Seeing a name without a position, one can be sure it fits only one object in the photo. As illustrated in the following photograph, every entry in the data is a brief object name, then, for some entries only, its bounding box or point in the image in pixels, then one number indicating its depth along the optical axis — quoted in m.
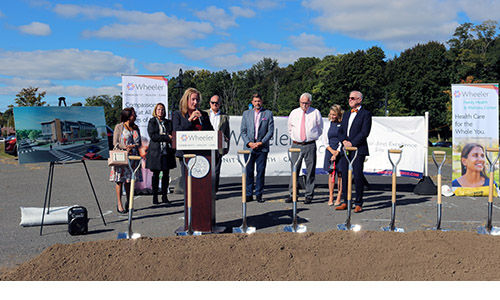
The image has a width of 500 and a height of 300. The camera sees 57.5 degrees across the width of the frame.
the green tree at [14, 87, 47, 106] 48.35
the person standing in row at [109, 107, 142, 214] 7.91
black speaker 6.26
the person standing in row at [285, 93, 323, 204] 8.57
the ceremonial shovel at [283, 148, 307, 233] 6.06
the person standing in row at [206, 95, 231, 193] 8.51
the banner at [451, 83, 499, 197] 9.67
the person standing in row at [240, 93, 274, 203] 8.81
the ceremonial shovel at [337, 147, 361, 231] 6.10
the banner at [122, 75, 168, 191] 9.71
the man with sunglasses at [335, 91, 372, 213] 7.67
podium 6.13
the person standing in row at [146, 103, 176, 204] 8.40
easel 6.91
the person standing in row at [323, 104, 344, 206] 8.78
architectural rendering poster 6.73
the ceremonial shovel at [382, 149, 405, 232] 6.02
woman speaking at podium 6.71
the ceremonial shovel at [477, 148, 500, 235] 6.01
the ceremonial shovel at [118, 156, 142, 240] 5.57
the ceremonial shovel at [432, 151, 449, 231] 5.99
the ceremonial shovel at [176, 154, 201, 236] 5.98
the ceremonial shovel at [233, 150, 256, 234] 6.08
